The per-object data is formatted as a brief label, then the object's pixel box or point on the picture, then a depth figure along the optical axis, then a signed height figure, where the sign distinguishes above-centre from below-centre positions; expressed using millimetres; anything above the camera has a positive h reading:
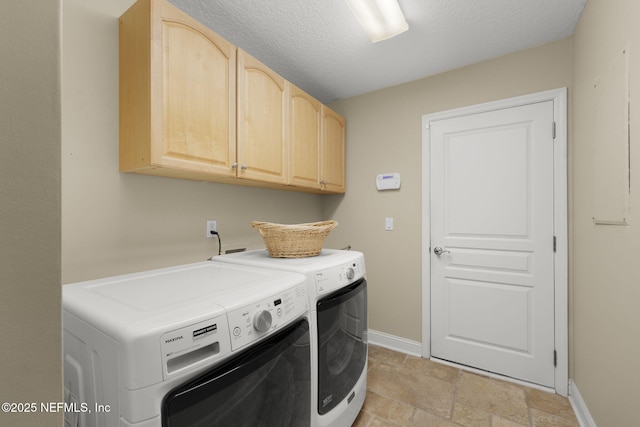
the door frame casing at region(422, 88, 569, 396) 1825 -125
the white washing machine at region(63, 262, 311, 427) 635 -381
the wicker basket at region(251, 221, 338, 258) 1572 -149
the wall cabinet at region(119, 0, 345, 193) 1229 +572
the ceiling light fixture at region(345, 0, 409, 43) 1476 +1120
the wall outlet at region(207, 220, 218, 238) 1809 -89
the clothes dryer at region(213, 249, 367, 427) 1219 -575
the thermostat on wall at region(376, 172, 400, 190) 2441 +285
